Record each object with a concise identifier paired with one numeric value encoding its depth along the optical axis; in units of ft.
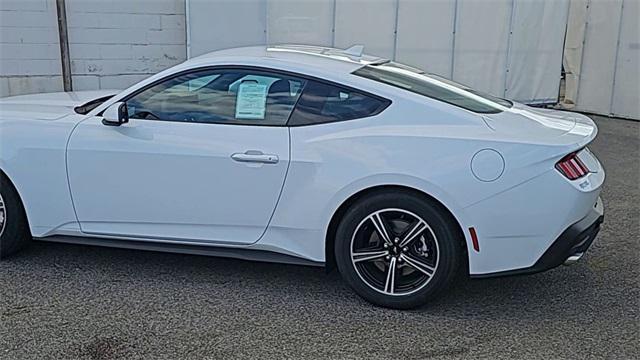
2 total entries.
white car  11.64
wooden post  27.12
